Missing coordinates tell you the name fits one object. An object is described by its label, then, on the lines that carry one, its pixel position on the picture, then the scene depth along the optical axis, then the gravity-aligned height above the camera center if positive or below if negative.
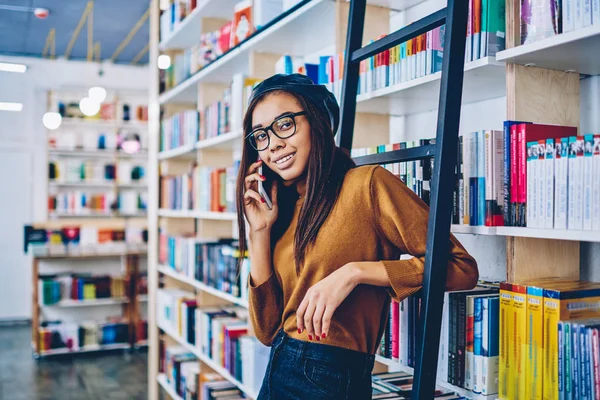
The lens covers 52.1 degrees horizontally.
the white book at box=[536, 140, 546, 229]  1.32 +0.03
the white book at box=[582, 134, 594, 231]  1.22 +0.04
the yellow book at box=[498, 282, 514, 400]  1.40 -0.33
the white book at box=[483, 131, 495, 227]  1.43 +0.07
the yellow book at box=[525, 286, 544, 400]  1.32 -0.31
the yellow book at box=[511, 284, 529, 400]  1.36 -0.32
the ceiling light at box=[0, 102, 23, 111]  7.75 +1.18
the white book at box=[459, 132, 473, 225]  1.48 +0.08
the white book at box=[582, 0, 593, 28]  1.26 +0.39
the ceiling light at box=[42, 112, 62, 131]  6.69 +0.88
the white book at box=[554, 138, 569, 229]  1.27 +0.04
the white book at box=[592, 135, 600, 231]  1.20 +0.03
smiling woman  1.30 -0.10
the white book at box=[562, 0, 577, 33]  1.29 +0.39
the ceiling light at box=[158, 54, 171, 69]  4.02 +0.91
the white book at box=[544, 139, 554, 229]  1.30 +0.04
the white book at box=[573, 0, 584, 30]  1.27 +0.39
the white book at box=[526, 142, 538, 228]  1.34 +0.03
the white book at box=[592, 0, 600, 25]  1.24 +0.38
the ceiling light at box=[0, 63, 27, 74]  7.70 +1.67
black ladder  1.28 +0.03
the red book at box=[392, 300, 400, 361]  1.69 -0.36
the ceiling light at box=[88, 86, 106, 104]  6.18 +1.08
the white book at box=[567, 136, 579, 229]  1.25 +0.03
